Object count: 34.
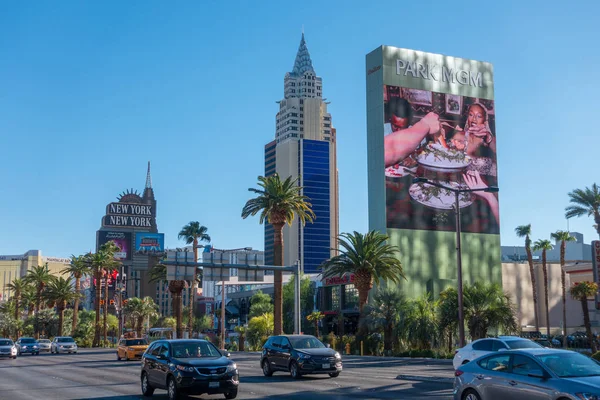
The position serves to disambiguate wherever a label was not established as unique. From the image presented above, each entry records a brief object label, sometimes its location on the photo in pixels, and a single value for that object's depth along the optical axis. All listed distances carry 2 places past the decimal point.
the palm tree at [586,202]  73.94
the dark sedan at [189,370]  18.36
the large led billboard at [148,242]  181.38
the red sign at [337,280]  103.75
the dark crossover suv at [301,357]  26.34
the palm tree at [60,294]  95.44
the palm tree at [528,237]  90.81
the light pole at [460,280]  36.16
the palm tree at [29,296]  122.10
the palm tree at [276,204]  64.00
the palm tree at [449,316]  49.28
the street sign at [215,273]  43.78
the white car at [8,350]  51.12
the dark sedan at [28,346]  61.15
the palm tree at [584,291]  58.16
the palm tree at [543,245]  90.82
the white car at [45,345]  67.16
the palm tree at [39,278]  104.44
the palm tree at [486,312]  48.25
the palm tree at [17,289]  121.25
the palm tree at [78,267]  97.31
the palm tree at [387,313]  54.78
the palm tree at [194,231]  96.00
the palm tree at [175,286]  70.62
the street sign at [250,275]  44.22
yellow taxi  45.78
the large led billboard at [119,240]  195.38
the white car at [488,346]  22.69
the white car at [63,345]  62.81
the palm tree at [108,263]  92.52
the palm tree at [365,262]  62.16
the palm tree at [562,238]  84.31
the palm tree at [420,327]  52.06
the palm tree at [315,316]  81.28
